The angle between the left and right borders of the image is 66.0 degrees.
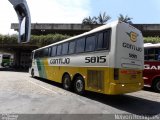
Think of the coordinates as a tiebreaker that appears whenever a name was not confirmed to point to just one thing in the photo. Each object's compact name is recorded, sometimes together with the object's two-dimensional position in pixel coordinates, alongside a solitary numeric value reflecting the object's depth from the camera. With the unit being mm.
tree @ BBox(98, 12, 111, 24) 26671
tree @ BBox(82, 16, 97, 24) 25360
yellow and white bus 4747
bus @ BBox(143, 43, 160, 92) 6778
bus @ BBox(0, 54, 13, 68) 27935
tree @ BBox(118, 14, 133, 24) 25879
